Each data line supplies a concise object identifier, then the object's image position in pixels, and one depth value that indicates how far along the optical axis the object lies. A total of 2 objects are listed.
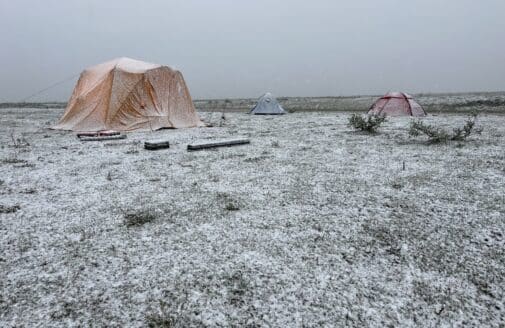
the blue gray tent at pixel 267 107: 29.06
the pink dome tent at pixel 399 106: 23.30
